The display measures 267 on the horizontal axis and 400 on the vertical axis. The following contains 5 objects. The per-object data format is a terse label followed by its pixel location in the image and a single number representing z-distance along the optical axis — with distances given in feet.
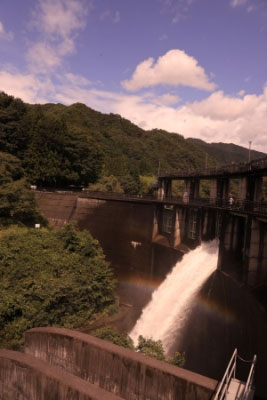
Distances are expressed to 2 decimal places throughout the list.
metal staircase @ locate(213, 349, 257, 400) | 29.69
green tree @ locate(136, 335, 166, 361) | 48.64
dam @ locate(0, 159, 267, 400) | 36.14
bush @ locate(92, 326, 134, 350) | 51.57
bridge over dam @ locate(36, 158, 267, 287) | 63.36
